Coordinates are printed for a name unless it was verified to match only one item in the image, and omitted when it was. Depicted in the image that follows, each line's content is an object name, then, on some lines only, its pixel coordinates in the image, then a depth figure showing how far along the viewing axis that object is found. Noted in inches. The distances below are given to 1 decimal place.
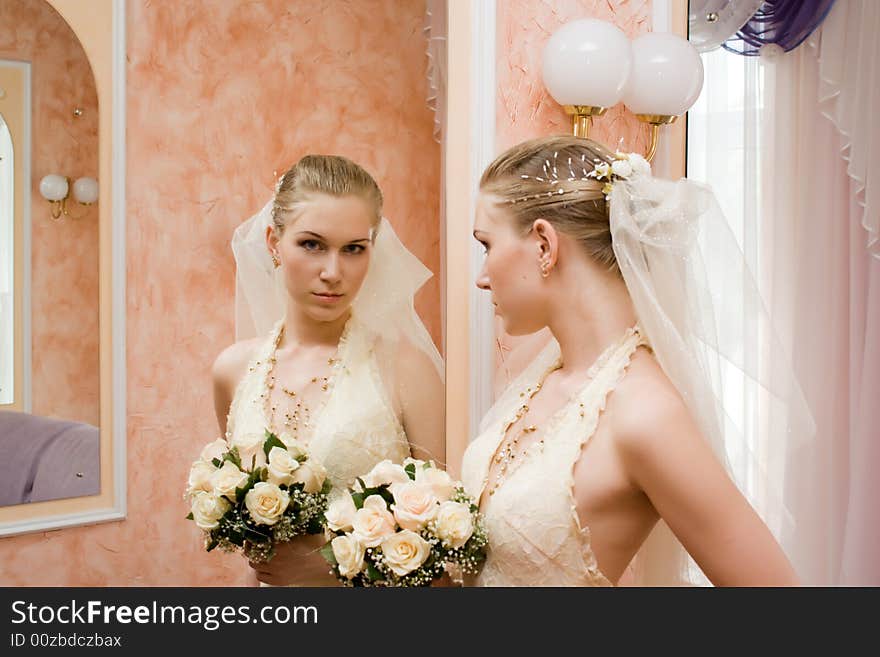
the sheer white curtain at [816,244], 83.0
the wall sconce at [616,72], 65.9
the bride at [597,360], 50.3
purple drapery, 82.5
